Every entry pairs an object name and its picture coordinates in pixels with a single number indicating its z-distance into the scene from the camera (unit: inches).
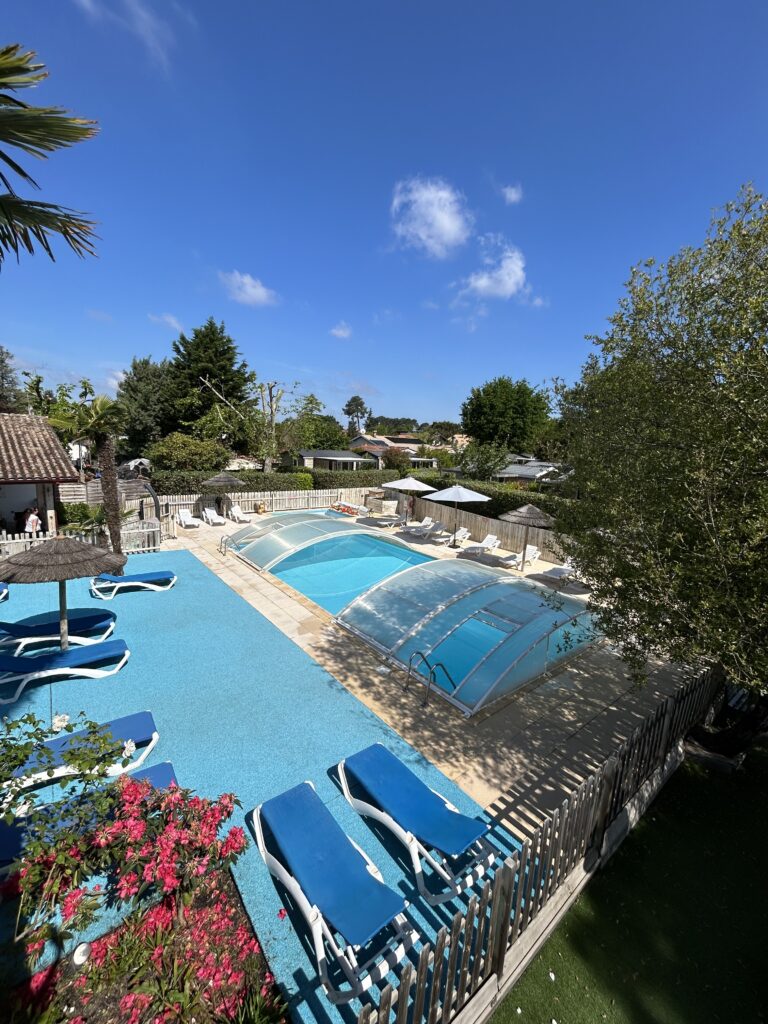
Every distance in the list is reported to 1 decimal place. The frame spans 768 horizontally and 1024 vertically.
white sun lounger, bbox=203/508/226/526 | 844.0
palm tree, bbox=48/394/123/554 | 472.4
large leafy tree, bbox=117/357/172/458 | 1669.5
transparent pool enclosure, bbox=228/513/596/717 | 303.1
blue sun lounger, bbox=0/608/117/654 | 344.2
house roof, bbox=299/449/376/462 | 1966.8
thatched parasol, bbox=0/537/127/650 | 296.0
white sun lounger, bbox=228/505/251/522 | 872.7
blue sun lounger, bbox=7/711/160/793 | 203.8
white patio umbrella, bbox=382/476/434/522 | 862.5
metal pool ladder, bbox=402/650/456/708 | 300.3
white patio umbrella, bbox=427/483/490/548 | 730.2
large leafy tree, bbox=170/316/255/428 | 1631.4
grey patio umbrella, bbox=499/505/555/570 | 580.9
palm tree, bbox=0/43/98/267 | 153.4
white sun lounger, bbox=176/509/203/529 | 831.7
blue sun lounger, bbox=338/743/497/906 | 169.5
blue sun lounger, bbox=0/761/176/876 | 157.6
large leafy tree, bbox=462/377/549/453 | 1873.8
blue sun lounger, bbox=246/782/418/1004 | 136.9
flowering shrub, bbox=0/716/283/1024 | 125.9
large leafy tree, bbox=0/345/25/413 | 1520.7
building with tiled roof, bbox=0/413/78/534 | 601.6
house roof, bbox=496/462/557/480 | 1460.4
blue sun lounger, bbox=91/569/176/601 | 467.6
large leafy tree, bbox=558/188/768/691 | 163.2
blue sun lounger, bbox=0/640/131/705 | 284.4
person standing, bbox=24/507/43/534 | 630.5
